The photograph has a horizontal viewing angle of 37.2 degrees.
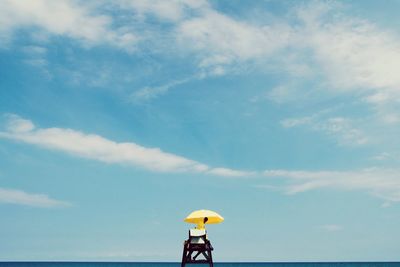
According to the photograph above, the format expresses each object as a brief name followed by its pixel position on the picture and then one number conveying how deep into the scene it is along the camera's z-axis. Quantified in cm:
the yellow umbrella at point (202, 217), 2957
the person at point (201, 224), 2991
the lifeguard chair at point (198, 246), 2962
